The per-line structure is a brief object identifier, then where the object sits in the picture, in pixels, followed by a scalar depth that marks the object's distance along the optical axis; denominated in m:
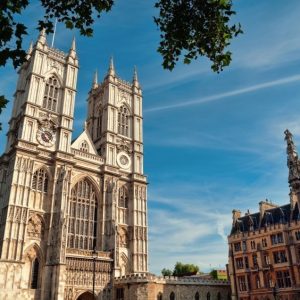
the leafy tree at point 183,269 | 79.75
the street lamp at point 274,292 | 36.47
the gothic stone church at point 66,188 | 36.28
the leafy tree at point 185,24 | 9.98
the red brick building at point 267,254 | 39.47
